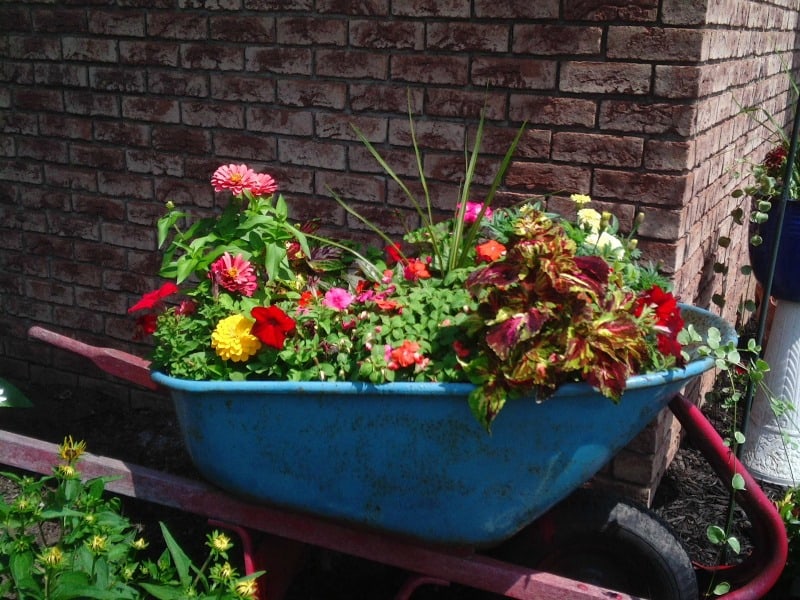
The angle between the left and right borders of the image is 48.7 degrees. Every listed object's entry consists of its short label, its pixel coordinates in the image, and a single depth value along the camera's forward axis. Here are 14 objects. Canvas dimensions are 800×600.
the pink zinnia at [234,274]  1.97
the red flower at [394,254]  2.11
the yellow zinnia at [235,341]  1.84
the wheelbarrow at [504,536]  1.88
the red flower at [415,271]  1.96
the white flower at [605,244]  1.97
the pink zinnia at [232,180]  2.10
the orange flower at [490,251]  1.89
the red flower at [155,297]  2.04
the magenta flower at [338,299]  1.89
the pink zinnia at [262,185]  2.12
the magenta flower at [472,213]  2.16
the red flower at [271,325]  1.79
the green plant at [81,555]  1.64
